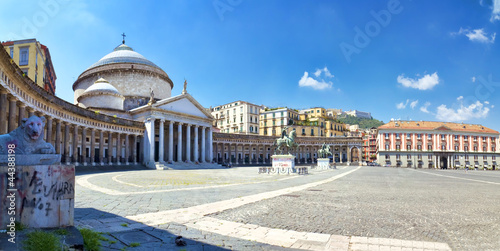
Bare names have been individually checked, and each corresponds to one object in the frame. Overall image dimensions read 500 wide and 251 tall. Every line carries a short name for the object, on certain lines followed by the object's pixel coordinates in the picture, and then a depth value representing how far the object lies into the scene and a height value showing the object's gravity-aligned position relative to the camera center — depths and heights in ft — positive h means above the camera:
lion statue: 17.24 +0.05
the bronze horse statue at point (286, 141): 112.06 -0.90
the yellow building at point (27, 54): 145.38 +43.06
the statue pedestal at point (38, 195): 15.90 -3.11
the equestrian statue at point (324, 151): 168.03 -7.19
